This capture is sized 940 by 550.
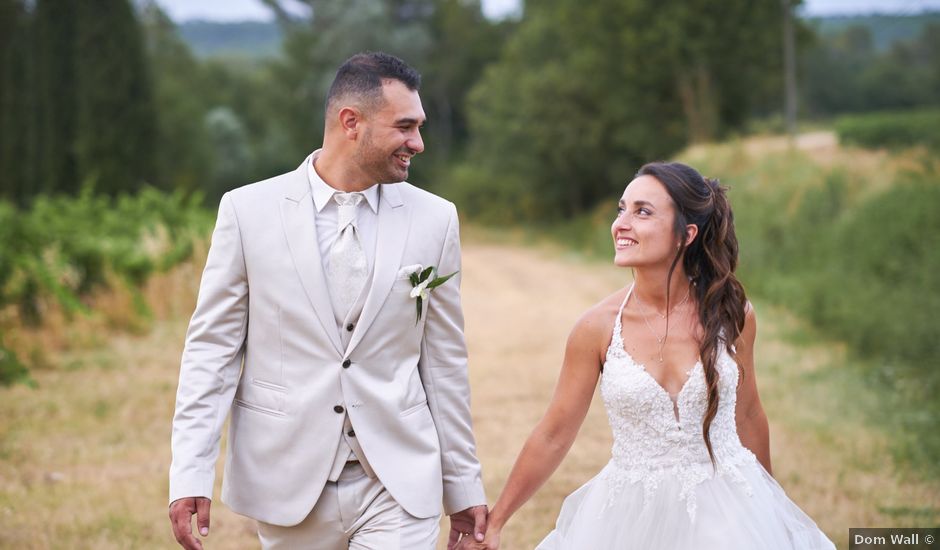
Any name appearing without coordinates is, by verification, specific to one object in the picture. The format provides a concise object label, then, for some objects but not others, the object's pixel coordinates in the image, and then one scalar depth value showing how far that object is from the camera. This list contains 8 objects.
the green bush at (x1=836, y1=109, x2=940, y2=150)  26.81
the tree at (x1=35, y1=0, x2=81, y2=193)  31.14
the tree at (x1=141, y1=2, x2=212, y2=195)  45.44
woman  3.80
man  3.73
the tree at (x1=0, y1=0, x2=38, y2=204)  32.19
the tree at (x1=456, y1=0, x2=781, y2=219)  37.69
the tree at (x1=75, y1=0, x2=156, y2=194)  28.97
